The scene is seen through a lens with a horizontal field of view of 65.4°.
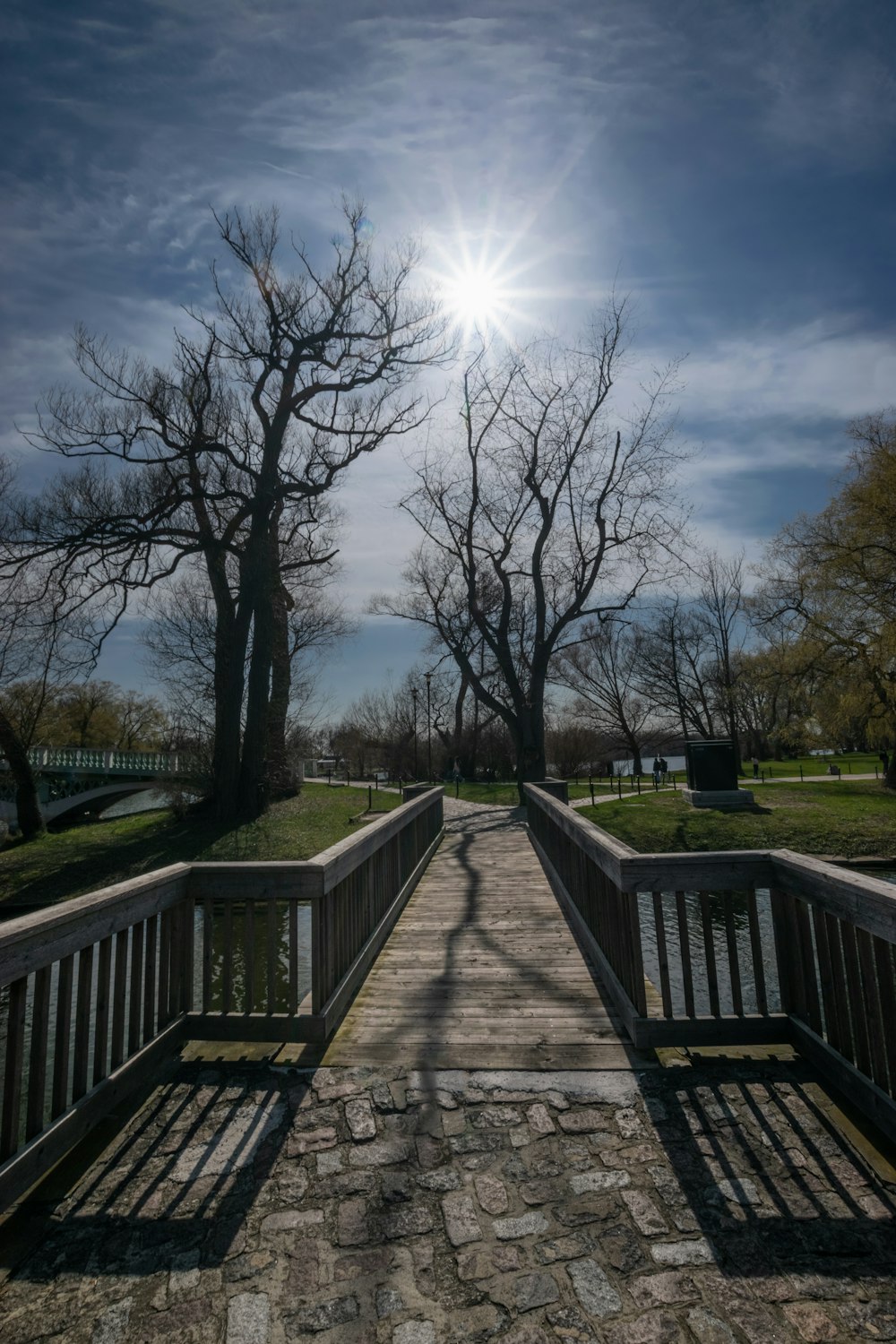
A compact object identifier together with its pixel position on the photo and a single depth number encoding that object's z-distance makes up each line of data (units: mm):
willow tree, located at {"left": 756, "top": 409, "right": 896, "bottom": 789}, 18391
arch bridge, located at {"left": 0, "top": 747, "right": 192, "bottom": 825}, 28781
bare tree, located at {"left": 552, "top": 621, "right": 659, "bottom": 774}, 42344
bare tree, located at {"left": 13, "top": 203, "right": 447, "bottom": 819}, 15398
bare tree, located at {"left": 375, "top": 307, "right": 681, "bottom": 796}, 19844
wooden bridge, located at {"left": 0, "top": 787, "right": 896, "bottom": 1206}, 2652
